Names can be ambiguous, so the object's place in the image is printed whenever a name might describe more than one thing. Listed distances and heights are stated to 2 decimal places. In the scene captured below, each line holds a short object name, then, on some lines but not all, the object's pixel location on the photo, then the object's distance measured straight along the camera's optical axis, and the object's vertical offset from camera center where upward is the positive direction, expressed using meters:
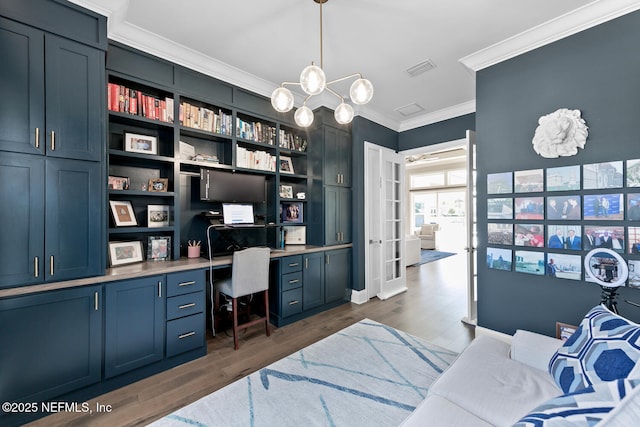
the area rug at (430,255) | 7.01 -1.27
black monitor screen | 2.74 +0.32
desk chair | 2.51 -0.66
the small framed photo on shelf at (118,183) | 2.35 +0.30
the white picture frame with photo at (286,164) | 3.61 +0.71
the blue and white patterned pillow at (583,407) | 0.68 -0.55
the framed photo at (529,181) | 2.29 +0.29
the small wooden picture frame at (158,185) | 2.53 +0.29
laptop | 2.95 +0.02
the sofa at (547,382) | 0.71 -0.78
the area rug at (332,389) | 1.64 -1.30
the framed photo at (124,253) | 2.22 -0.34
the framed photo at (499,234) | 2.47 -0.20
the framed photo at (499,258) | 2.47 -0.45
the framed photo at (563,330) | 1.93 -0.90
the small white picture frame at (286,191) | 3.60 +0.33
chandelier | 1.60 +0.83
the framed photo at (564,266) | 2.12 -0.45
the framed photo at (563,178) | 2.12 +0.29
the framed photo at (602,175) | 1.95 +0.29
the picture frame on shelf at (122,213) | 2.30 +0.02
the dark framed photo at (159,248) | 2.48 -0.33
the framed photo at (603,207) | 1.95 +0.05
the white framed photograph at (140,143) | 2.38 +0.69
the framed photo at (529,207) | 2.30 +0.05
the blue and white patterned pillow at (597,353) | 0.97 -0.59
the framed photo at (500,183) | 2.47 +0.30
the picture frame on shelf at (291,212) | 3.65 +0.03
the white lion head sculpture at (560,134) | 2.10 +0.67
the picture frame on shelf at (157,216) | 2.55 -0.01
